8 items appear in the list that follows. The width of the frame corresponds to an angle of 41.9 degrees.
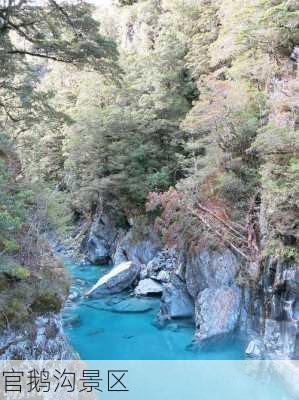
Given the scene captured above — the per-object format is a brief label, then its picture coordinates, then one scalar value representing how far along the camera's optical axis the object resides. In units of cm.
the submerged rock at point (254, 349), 895
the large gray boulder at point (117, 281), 1377
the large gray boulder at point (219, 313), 998
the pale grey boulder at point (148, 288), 1359
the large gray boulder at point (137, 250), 1667
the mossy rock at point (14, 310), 536
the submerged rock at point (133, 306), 1238
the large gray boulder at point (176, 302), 1160
